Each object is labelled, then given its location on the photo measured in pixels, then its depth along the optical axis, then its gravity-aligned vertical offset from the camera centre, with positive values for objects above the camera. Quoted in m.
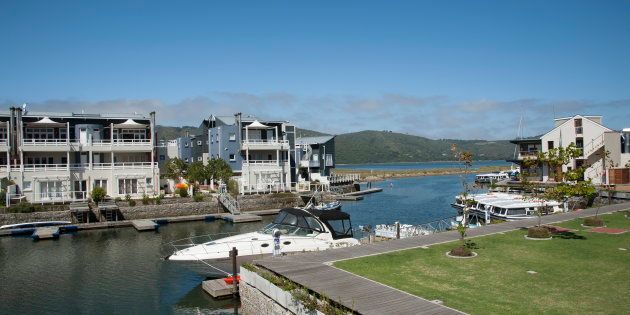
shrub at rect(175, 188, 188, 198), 53.31 -2.02
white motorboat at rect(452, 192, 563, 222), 37.15 -3.69
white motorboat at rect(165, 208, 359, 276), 23.33 -3.57
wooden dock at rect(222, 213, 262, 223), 47.41 -4.57
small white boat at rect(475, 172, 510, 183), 94.88 -2.94
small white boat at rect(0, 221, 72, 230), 41.24 -3.93
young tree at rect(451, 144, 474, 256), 19.44 -1.78
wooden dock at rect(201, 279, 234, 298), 22.08 -5.34
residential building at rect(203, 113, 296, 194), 61.59 +2.64
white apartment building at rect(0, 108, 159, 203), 49.16 +2.55
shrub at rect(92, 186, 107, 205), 47.34 -1.70
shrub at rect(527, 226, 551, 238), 22.88 -3.41
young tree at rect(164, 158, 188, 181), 59.97 +0.63
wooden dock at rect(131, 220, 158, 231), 42.72 -4.48
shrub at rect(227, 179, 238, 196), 57.47 -1.78
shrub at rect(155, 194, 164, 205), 50.28 -2.63
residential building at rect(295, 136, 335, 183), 74.44 +1.89
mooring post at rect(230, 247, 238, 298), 22.03 -4.66
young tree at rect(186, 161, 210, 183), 58.28 +0.00
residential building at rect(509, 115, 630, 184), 56.41 +2.19
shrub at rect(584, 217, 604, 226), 26.22 -3.43
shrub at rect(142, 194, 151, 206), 49.77 -2.64
